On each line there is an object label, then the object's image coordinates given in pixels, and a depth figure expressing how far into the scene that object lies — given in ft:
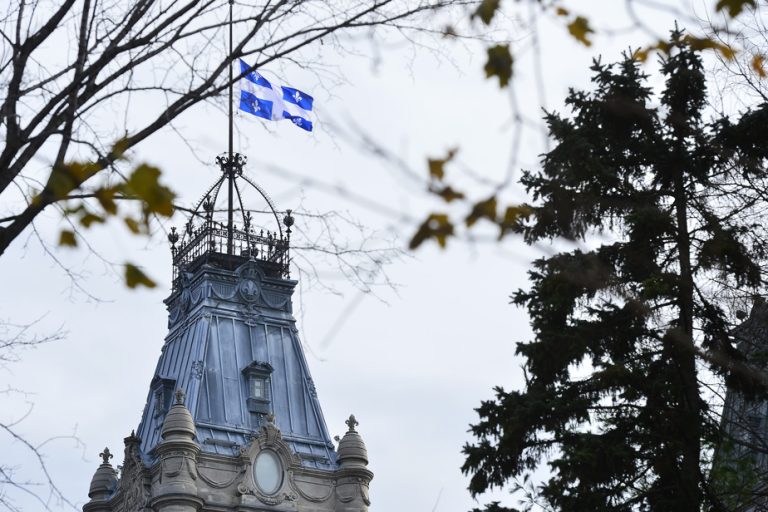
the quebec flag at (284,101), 305.16
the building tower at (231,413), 328.23
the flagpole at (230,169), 325.78
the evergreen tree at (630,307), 142.38
